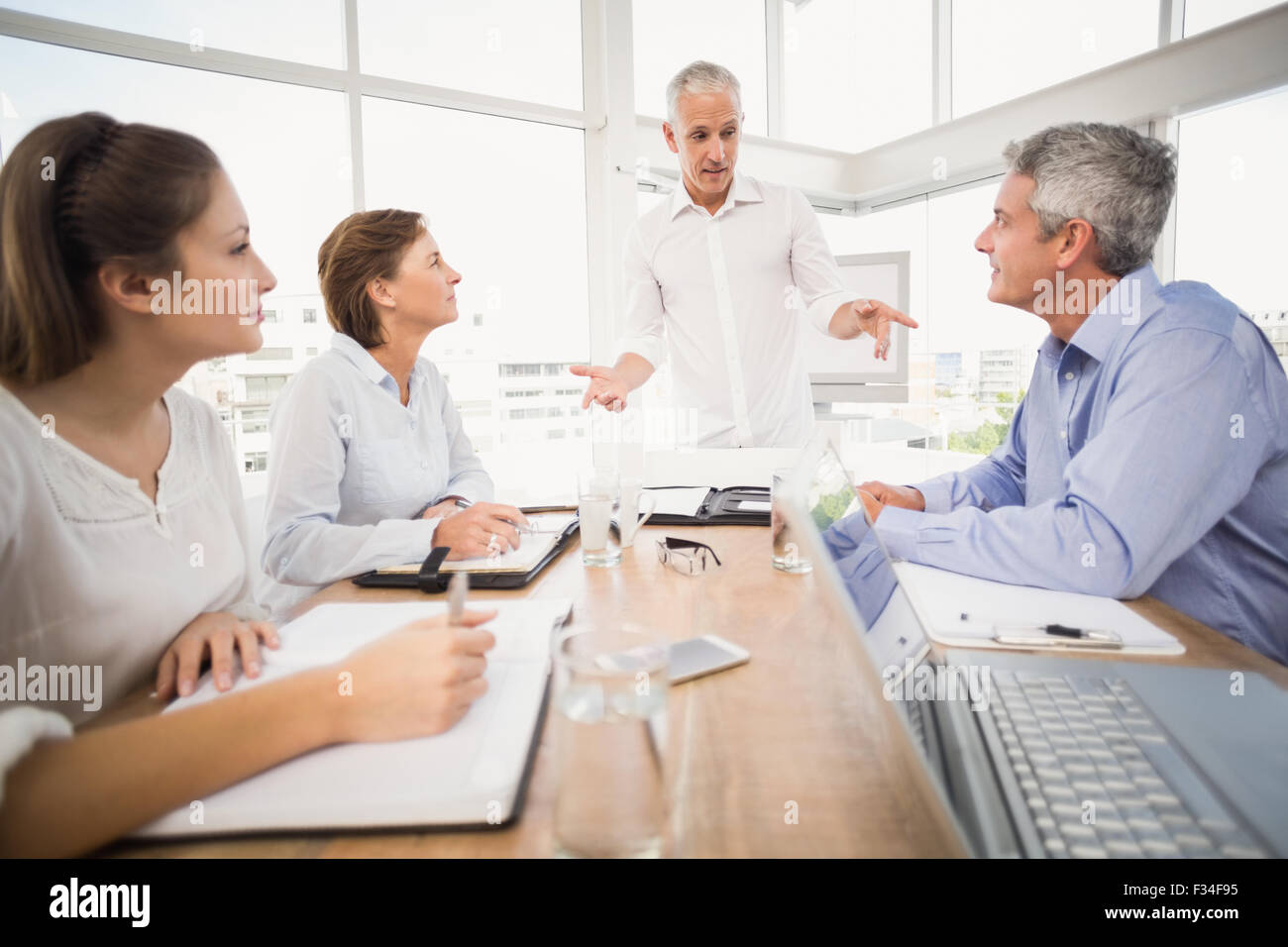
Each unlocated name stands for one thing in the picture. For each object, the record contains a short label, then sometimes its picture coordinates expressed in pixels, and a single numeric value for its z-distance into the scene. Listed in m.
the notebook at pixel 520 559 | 1.20
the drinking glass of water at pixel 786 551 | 1.19
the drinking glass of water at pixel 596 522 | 1.29
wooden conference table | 0.50
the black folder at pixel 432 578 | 1.14
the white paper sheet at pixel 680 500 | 1.66
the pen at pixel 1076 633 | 0.84
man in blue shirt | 1.06
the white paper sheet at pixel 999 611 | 0.85
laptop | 0.49
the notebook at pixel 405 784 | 0.51
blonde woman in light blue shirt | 1.32
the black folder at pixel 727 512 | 1.57
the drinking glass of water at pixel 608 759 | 0.49
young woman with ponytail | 0.57
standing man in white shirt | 2.74
